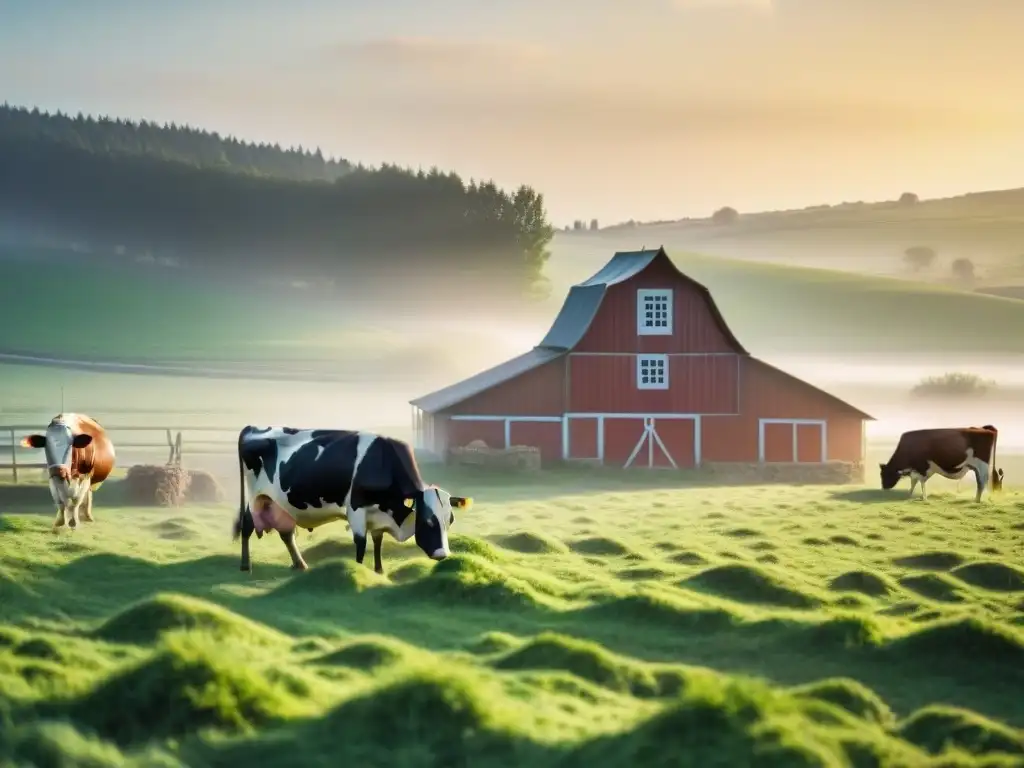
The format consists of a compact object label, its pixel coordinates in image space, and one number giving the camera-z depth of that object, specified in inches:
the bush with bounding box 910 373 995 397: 3831.2
